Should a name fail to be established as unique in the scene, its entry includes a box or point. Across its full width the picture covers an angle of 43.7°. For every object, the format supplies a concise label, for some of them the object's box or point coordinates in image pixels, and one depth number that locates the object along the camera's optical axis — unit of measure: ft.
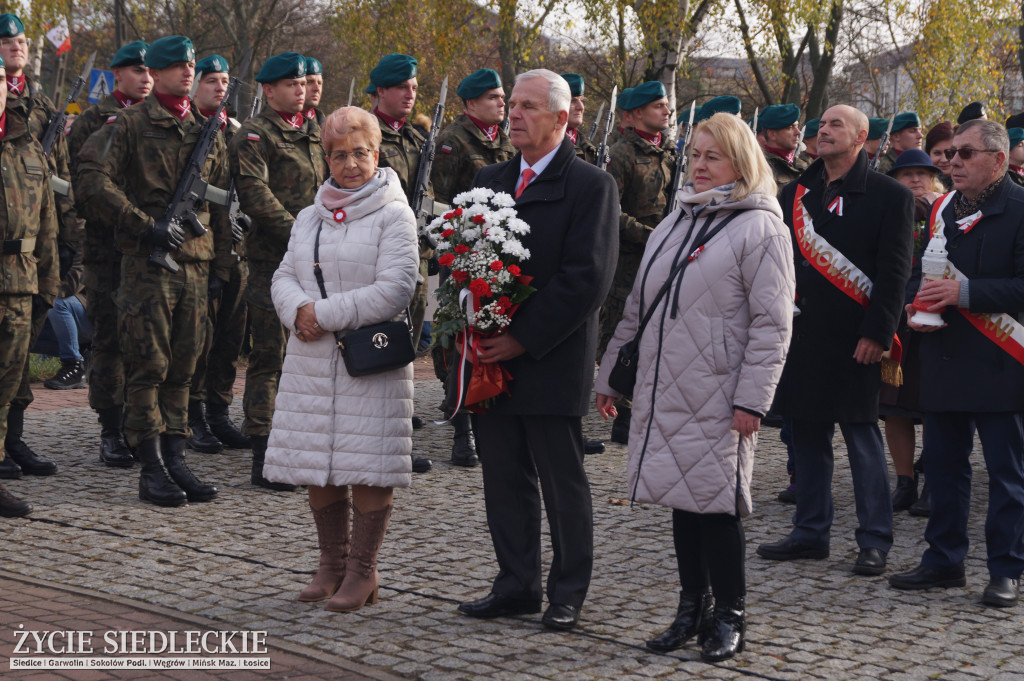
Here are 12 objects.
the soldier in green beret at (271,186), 25.04
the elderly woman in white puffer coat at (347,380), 17.25
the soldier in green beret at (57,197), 25.84
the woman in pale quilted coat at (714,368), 15.14
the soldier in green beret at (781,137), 33.68
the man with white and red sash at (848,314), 19.88
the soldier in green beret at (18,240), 22.77
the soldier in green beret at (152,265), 23.57
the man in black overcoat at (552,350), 16.42
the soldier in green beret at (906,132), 37.70
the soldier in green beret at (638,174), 30.50
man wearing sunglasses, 18.29
